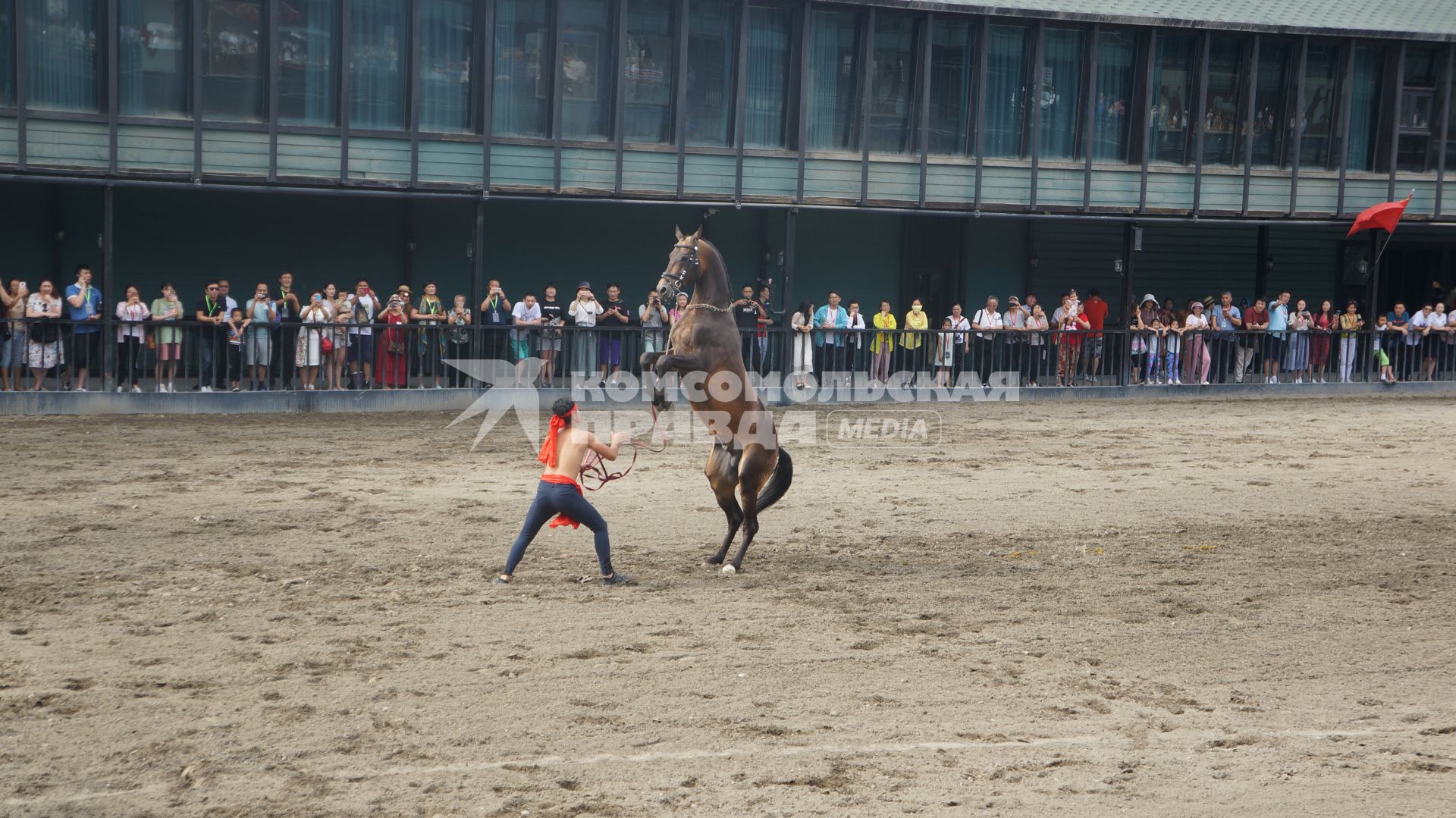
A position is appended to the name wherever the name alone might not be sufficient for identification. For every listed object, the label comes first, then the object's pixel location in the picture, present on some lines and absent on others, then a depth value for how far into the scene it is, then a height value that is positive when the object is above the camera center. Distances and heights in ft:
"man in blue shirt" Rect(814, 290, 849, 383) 74.02 -0.69
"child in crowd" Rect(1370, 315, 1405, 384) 84.48 +0.69
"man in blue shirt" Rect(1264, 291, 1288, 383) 81.82 -0.01
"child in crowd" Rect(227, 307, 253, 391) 62.85 -1.64
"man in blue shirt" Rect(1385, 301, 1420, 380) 85.30 -0.31
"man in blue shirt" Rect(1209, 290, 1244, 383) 81.10 +1.21
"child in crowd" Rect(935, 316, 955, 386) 75.36 -0.99
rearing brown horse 35.37 -1.63
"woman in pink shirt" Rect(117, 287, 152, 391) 61.82 -1.38
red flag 87.92 +8.70
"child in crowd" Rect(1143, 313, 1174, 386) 81.30 -0.57
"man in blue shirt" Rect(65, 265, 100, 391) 61.31 -0.94
